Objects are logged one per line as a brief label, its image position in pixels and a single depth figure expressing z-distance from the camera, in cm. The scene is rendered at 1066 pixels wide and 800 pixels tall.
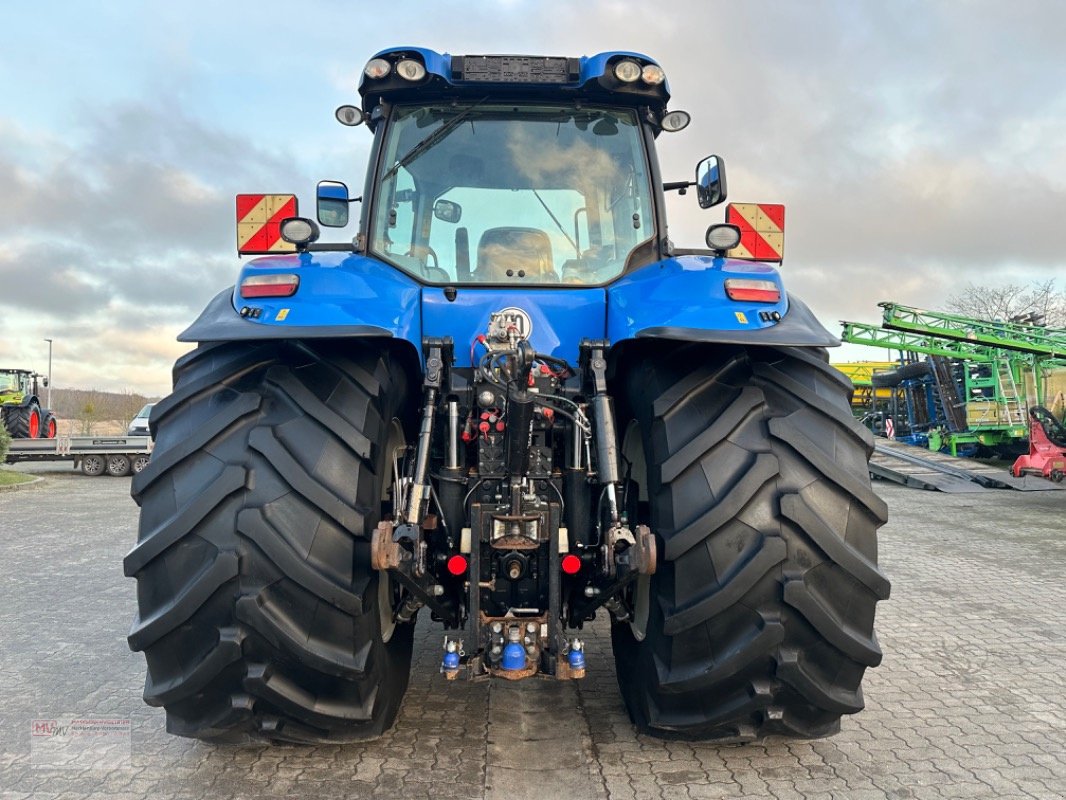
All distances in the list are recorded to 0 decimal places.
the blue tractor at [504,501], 236
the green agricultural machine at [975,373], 1622
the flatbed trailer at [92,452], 1764
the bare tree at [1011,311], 3114
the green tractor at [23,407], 2176
